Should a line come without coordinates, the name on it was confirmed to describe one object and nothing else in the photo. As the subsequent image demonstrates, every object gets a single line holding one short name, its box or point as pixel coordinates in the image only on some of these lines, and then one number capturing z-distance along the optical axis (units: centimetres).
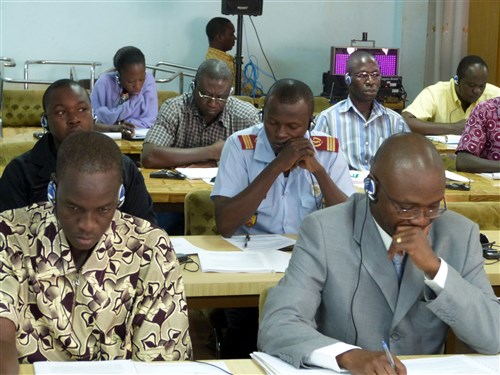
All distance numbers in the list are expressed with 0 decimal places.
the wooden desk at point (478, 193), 471
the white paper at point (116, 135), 638
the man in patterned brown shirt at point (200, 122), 531
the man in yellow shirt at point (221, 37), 1042
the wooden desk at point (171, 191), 453
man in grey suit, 236
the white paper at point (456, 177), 511
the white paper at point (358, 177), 496
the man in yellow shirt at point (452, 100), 710
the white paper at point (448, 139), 671
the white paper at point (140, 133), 644
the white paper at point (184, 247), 348
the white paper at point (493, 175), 532
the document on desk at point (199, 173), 499
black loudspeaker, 1016
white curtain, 1046
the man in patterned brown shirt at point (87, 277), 234
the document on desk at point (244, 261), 325
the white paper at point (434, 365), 224
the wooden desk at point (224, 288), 309
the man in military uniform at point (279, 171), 375
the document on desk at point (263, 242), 361
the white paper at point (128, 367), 219
